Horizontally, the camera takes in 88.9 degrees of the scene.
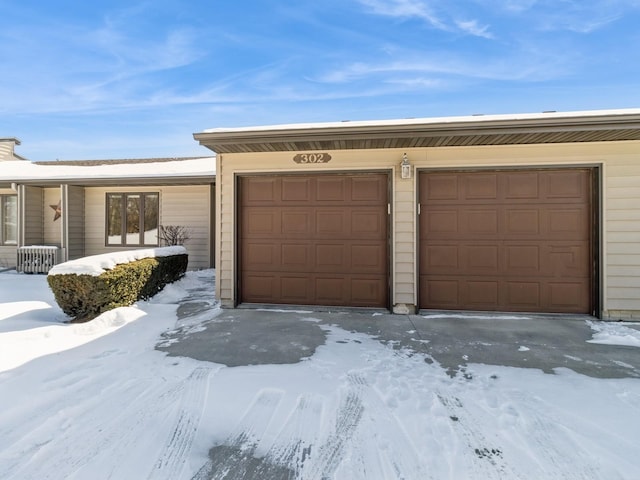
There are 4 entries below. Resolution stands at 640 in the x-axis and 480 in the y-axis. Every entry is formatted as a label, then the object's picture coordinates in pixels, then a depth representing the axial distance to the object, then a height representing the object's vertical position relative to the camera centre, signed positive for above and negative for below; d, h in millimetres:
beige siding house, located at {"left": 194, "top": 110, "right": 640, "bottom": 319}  4824 +359
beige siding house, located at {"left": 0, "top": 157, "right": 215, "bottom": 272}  9172 +742
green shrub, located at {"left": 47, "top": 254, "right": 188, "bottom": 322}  4582 -775
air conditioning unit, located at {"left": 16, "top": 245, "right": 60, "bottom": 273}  9078 -584
